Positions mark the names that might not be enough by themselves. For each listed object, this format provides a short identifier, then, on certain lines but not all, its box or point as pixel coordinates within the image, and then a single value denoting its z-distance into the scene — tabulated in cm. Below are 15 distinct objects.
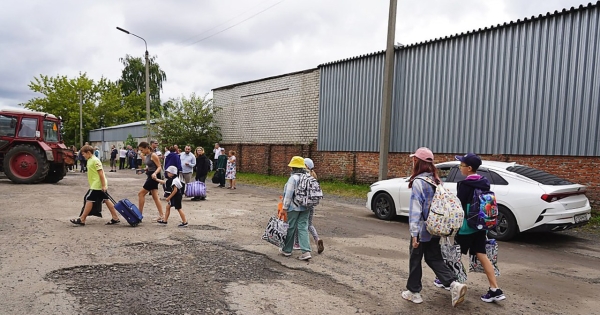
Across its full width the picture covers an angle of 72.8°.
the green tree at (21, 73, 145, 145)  4841
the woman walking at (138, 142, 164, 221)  819
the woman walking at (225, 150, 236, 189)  1608
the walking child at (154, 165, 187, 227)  773
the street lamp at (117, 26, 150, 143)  2306
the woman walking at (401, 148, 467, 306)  421
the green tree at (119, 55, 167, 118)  5216
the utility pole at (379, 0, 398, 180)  1246
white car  720
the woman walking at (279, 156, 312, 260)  578
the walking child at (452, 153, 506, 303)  443
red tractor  1447
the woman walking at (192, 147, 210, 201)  1418
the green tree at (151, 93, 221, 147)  2553
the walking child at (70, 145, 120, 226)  767
